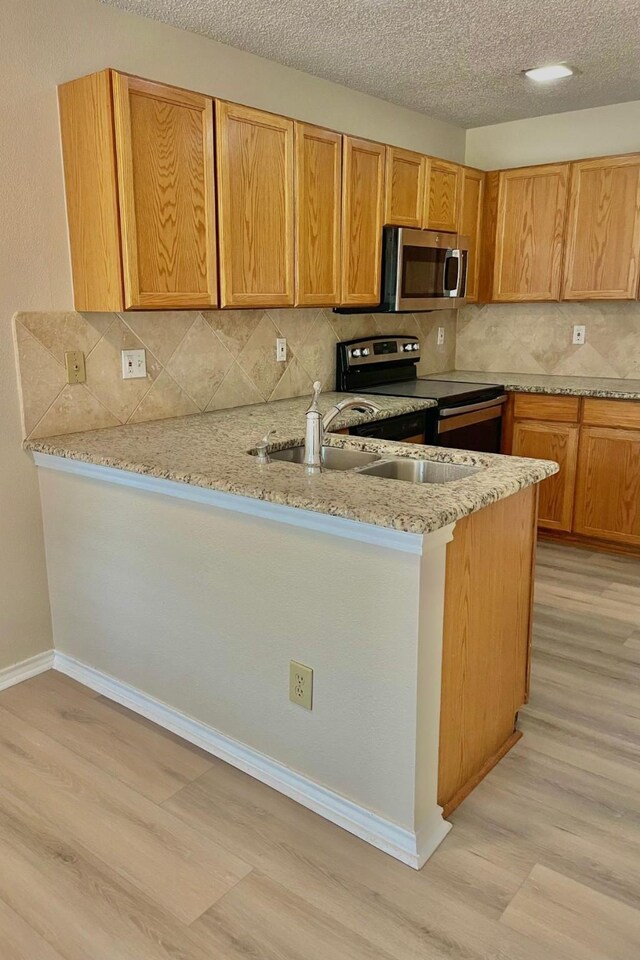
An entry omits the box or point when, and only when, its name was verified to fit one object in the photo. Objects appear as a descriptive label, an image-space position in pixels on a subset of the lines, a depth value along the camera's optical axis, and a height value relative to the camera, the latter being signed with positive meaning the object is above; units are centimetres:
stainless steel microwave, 356 +23
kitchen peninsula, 173 -79
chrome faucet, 221 -35
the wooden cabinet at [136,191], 231 +40
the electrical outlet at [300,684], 192 -97
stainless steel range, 369 -40
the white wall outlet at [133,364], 283 -20
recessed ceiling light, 332 +110
